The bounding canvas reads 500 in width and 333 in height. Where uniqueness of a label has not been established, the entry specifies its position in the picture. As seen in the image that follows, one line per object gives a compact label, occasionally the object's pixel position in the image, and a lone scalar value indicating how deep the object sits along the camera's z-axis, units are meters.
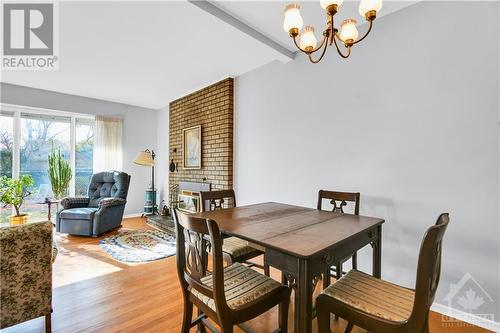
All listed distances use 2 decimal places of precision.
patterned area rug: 2.96
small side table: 3.73
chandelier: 1.28
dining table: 1.04
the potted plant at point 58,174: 4.15
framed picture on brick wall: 4.12
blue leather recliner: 3.70
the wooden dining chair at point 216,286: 1.07
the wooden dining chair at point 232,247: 1.78
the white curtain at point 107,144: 4.79
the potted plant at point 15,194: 2.38
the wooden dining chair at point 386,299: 0.92
